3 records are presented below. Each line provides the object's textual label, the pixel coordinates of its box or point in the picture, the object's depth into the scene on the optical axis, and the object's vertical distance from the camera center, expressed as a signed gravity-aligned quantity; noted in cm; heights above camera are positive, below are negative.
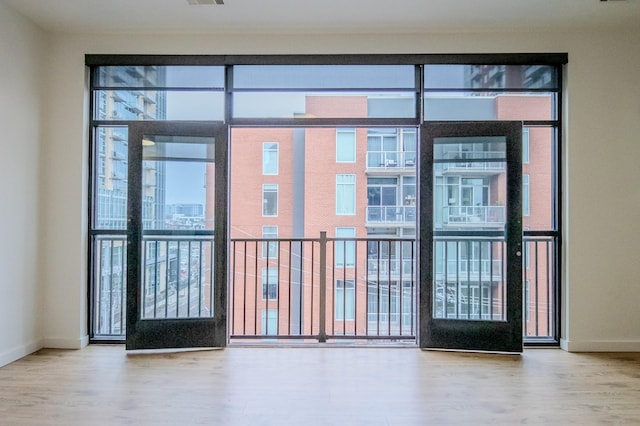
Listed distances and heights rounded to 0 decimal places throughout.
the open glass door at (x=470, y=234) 375 -15
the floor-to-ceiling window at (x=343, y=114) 383 +94
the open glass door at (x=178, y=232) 377 -14
